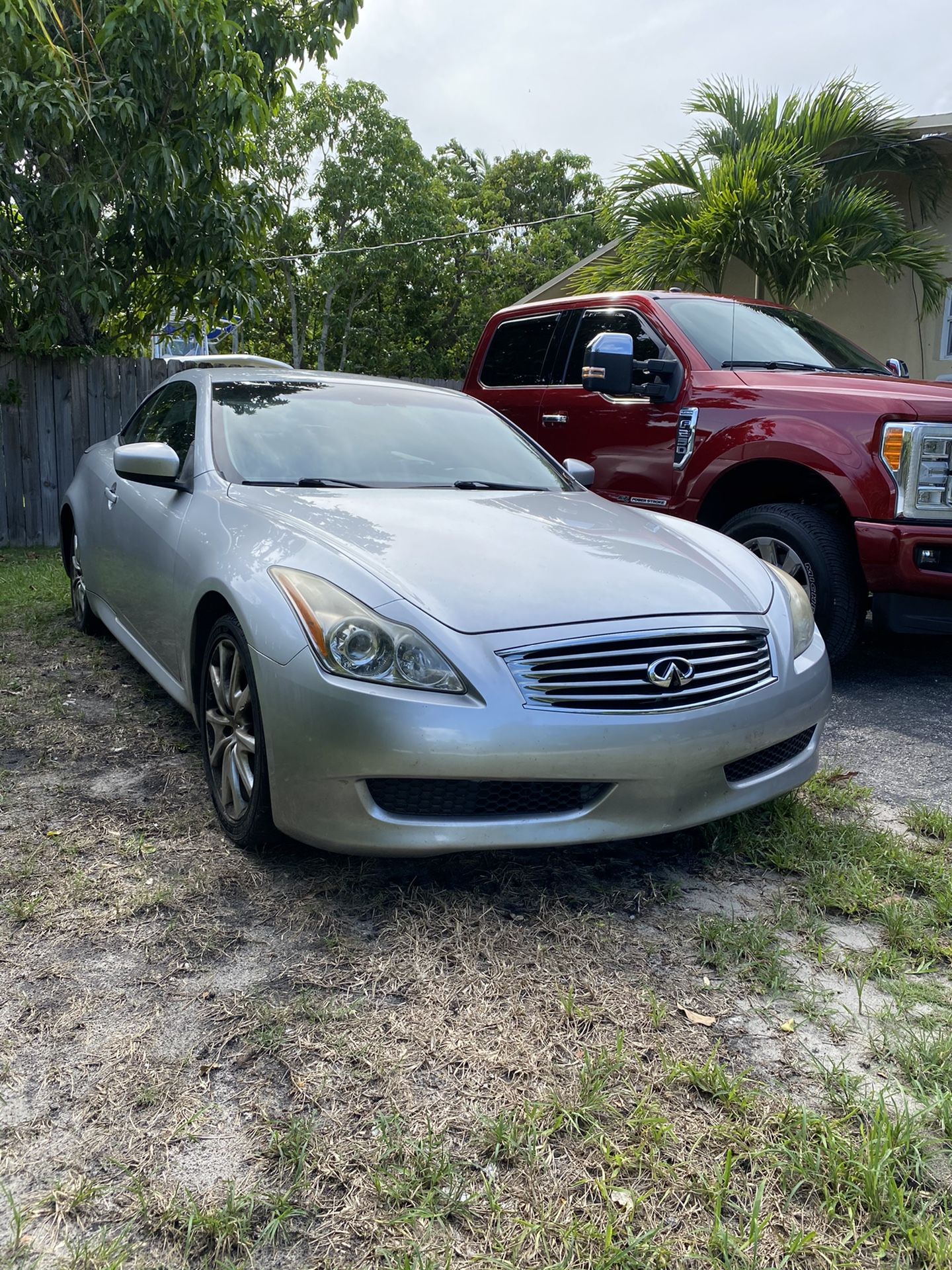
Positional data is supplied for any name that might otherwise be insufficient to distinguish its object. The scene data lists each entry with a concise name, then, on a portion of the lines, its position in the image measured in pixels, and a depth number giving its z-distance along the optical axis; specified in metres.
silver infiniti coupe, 2.46
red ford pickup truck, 4.46
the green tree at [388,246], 28.80
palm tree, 9.85
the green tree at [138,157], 7.32
